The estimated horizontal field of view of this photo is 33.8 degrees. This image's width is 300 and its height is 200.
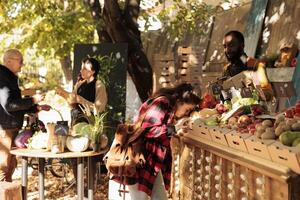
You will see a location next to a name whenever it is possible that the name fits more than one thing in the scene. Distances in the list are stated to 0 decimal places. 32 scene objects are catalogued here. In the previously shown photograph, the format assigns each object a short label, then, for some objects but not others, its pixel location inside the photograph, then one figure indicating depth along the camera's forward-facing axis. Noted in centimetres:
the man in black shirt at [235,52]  486
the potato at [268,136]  316
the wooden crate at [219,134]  369
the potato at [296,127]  302
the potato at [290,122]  310
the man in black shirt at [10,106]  525
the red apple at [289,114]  336
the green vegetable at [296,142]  287
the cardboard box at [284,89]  365
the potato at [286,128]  308
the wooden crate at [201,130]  402
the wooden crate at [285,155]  270
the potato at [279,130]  311
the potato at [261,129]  326
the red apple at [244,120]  366
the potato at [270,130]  319
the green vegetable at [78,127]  494
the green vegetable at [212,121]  413
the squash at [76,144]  484
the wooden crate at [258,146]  304
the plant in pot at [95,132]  491
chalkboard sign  746
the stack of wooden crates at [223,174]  281
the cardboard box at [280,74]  397
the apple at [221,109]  449
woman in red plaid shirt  395
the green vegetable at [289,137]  293
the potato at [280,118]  332
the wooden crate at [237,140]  336
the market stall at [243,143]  291
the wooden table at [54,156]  476
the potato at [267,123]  334
